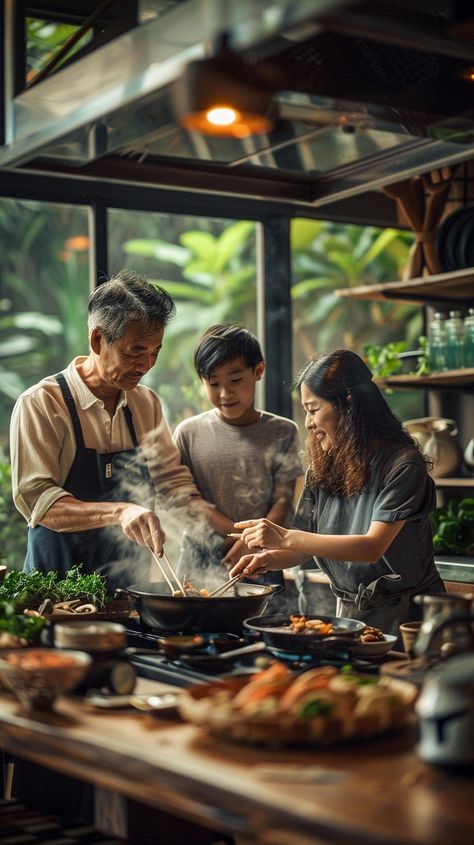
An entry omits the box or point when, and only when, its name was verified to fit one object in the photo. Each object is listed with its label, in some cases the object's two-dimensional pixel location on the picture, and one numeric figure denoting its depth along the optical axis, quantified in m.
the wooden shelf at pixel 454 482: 4.57
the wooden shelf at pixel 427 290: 4.64
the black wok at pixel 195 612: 2.55
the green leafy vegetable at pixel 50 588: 2.89
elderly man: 3.29
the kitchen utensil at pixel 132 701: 1.99
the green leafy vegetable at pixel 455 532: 4.58
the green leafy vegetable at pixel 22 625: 2.42
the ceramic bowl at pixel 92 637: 2.15
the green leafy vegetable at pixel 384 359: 4.93
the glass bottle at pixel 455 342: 4.68
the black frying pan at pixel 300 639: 2.30
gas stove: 2.25
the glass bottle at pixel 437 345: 4.75
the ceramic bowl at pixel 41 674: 1.96
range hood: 2.03
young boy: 3.75
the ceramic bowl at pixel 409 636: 2.35
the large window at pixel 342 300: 8.78
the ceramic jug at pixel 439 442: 4.75
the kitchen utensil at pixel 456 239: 4.71
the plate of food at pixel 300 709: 1.71
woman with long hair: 3.13
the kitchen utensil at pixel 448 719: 1.63
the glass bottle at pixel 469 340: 4.60
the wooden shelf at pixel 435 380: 4.61
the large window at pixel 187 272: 8.76
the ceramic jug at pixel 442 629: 2.02
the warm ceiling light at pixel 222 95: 2.10
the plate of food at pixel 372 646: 2.37
